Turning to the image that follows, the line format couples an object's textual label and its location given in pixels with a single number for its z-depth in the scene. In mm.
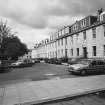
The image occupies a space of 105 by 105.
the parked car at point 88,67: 11599
